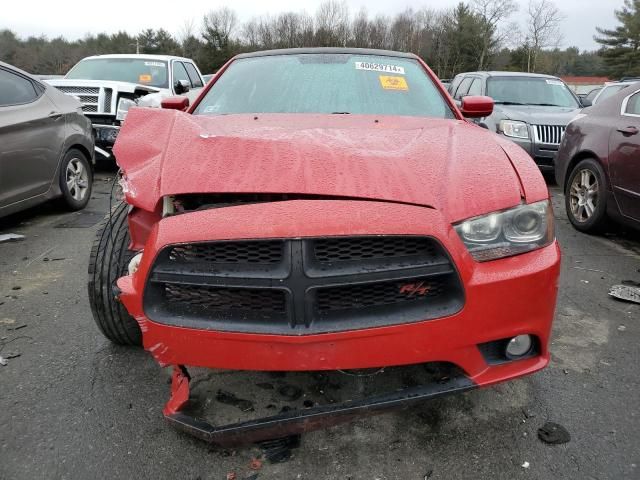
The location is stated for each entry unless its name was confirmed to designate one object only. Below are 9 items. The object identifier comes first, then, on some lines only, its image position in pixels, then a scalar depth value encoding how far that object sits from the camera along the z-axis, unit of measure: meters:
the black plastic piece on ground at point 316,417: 1.77
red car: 1.70
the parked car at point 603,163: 4.27
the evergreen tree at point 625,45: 51.38
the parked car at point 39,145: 4.63
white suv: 7.62
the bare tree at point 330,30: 59.09
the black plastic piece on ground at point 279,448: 1.99
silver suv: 7.30
